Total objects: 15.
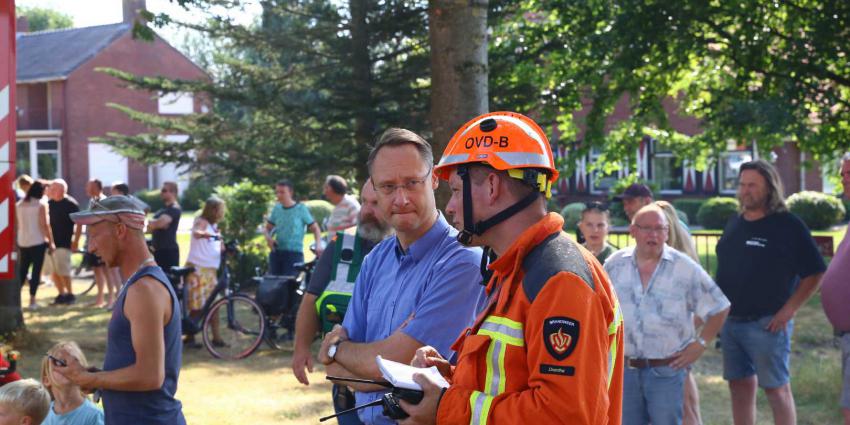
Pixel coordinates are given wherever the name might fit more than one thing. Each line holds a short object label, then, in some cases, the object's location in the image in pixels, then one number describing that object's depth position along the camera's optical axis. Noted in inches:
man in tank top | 159.5
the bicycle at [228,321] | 459.3
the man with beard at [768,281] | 263.0
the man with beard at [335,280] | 181.2
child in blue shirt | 192.2
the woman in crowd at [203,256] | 484.1
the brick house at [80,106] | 2015.3
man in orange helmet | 96.0
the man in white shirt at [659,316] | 225.9
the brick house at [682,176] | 1423.5
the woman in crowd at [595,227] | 268.8
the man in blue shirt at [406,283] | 139.3
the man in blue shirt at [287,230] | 527.5
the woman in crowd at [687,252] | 256.4
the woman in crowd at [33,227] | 589.3
